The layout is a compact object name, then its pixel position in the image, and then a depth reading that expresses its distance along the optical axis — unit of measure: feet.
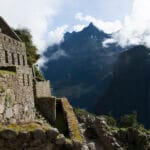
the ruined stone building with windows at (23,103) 18.99
